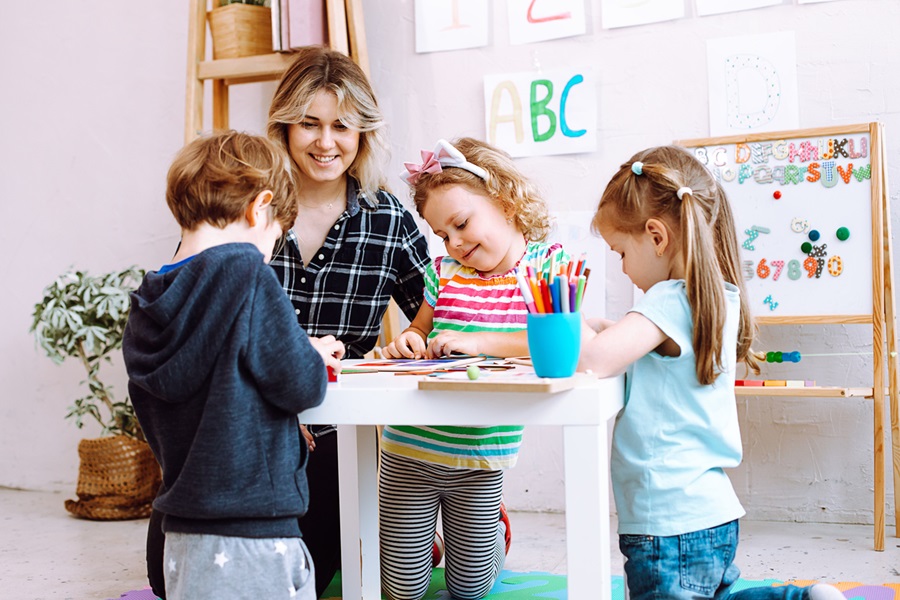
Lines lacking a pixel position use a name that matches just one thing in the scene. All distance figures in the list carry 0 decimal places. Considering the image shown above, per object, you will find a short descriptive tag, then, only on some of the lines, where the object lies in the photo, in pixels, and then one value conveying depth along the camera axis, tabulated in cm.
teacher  186
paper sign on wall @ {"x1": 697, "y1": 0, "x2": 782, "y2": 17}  241
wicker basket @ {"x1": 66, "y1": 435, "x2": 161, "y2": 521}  270
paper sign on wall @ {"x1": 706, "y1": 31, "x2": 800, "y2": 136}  240
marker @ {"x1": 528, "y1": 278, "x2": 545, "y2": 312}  114
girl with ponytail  125
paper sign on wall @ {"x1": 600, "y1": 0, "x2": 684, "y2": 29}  248
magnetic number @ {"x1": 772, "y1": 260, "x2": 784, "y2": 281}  229
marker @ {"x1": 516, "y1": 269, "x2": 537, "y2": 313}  115
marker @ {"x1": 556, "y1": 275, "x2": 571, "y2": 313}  111
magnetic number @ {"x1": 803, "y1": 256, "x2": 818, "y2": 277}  227
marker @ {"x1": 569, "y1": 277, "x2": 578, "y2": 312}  114
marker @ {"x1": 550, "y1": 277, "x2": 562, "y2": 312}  112
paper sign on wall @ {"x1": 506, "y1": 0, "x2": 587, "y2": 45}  257
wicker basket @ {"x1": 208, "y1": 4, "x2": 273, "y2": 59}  259
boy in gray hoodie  109
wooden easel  217
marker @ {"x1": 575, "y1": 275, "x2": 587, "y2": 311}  115
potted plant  267
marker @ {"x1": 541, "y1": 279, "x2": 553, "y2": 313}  114
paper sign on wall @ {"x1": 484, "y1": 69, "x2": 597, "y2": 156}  257
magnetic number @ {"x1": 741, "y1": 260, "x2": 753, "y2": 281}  231
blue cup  111
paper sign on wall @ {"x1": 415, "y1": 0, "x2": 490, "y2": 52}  266
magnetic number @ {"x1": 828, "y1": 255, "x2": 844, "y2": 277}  225
